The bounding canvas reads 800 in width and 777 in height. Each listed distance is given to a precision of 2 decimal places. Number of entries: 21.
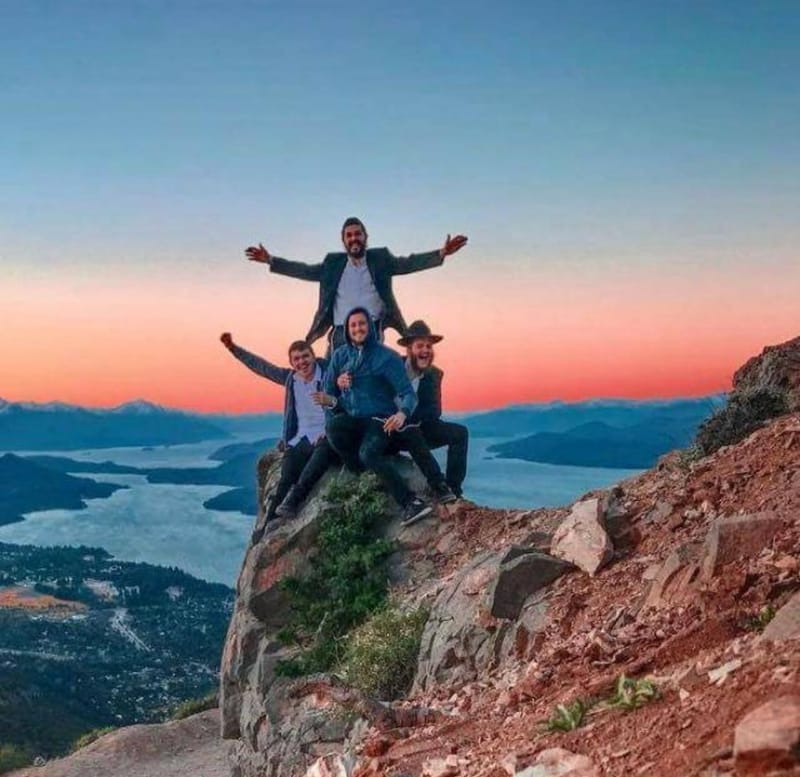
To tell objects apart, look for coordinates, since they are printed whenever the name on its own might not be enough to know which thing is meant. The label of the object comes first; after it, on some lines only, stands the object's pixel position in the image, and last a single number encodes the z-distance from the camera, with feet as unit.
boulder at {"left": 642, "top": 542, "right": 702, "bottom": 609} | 21.04
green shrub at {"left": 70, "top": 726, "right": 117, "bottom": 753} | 81.66
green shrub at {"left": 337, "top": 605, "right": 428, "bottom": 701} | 29.37
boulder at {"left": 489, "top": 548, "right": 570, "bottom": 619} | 26.35
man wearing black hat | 39.55
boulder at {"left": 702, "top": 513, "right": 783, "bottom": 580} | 20.66
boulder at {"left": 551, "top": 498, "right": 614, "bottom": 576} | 26.07
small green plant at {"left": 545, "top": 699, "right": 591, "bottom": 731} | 15.77
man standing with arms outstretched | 42.47
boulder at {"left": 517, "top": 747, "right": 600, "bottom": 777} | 14.14
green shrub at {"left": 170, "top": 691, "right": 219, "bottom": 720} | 81.30
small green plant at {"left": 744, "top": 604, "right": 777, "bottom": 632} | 17.68
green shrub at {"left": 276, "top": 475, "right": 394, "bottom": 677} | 35.53
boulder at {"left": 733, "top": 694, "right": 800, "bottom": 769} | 11.46
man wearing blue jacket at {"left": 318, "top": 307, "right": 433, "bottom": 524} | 38.11
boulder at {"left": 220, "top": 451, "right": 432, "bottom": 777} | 36.04
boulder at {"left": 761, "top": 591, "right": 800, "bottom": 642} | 14.93
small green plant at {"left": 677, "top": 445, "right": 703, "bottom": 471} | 32.50
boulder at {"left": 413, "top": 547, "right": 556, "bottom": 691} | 25.18
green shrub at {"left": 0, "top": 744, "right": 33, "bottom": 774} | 92.34
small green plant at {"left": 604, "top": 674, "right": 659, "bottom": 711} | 15.29
